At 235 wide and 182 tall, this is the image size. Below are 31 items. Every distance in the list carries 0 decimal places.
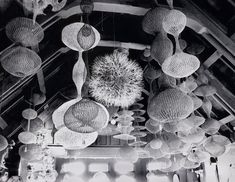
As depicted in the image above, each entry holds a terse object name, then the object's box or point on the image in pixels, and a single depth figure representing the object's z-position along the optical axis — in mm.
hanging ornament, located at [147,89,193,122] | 2580
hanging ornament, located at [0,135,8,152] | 3339
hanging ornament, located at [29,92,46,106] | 4422
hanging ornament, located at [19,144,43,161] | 4059
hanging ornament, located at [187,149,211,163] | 4496
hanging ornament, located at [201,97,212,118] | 4039
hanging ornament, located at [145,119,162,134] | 4105
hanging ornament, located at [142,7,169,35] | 2727
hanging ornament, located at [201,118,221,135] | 4082
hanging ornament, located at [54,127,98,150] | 2898
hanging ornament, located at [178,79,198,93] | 3679
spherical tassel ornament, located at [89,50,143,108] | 2928
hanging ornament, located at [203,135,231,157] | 4032
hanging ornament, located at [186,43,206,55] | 4455
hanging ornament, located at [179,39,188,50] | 3713
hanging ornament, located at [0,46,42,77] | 2411
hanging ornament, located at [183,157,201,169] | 4965
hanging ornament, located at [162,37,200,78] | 2508
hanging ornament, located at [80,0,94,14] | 2314
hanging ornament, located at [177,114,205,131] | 3648
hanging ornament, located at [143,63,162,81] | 3633
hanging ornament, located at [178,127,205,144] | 3963
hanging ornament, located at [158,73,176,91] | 2809
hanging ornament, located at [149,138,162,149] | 4223
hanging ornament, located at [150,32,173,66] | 2590
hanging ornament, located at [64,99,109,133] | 2322
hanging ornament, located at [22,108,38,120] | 3852
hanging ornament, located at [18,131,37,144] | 3828
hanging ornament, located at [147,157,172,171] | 4945
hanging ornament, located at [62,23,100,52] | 2411
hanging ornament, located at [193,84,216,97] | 4035
